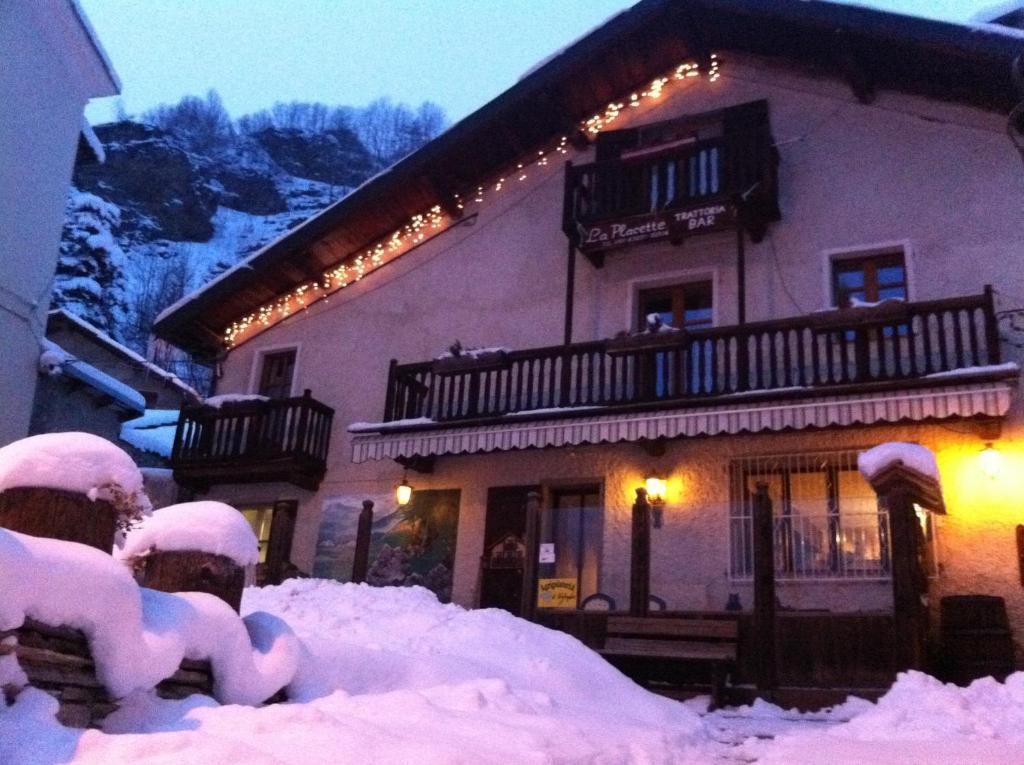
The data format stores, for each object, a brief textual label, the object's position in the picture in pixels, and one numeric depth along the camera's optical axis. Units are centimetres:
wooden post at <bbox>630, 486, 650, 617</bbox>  1104
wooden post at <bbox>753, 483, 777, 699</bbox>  983
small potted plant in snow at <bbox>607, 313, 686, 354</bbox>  1393
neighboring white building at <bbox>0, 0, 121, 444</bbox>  1535
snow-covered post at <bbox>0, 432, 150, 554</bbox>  439
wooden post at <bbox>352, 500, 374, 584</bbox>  1303
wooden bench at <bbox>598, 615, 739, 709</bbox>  988
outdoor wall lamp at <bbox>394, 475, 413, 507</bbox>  1585
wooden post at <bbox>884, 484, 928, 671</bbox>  940
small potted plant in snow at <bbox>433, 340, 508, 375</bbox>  1522
